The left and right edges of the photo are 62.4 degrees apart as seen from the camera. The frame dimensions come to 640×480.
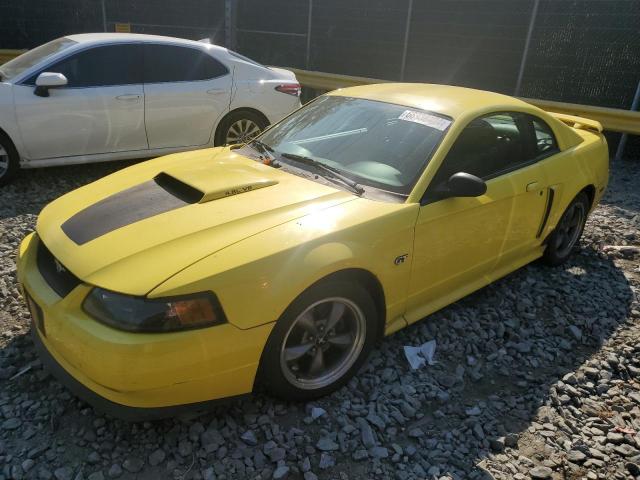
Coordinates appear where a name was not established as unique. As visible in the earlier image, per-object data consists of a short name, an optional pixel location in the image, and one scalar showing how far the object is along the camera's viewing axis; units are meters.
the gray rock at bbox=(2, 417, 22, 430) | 2.62
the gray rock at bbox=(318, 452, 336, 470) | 2.49
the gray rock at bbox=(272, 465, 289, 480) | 2.41
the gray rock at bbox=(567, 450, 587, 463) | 2.66
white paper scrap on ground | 3.26
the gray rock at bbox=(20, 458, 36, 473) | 2.39
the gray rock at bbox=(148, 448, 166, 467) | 2.45
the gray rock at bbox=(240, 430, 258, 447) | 2.59
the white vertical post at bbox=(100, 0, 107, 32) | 13.09
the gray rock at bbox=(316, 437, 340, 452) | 2.58
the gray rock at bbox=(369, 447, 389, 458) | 2.57
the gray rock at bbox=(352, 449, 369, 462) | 2.55
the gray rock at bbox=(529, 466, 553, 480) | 2.54
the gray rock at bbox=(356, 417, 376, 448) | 2.64
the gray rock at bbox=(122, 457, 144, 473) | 2.42
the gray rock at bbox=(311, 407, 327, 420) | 2.76
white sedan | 5.41
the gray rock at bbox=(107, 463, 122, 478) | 2.38
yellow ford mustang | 2.29
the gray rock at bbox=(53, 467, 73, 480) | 2.37
